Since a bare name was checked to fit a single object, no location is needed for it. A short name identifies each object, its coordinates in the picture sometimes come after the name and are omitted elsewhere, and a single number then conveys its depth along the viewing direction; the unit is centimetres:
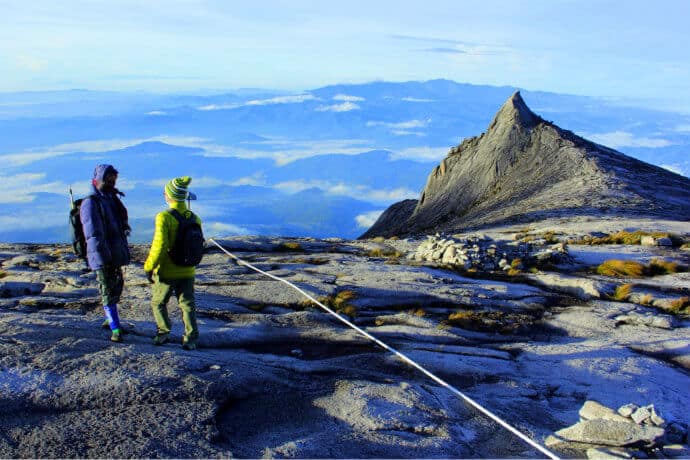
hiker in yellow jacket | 991
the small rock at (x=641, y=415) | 837
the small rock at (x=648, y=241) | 2400
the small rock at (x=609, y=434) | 782
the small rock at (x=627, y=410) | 857
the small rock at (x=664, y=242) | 2388
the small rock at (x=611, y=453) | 748
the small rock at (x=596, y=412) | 862
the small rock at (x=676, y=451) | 783
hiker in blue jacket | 1010
